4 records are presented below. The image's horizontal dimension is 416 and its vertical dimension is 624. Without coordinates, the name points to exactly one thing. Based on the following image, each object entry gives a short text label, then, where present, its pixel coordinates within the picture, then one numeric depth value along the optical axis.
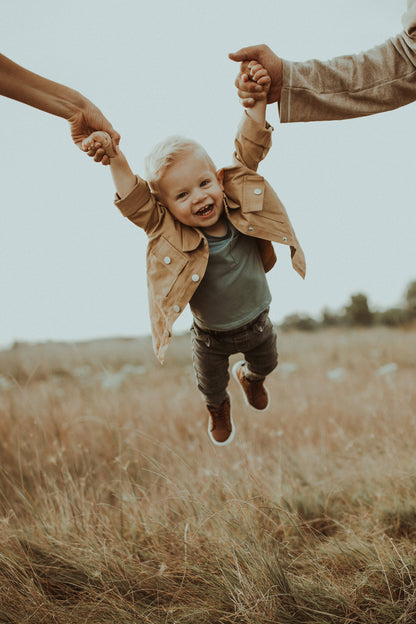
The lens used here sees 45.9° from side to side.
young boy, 2.26
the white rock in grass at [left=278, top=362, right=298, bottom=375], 7.79
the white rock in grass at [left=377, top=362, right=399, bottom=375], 6.40
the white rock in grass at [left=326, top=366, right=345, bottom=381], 7.12
